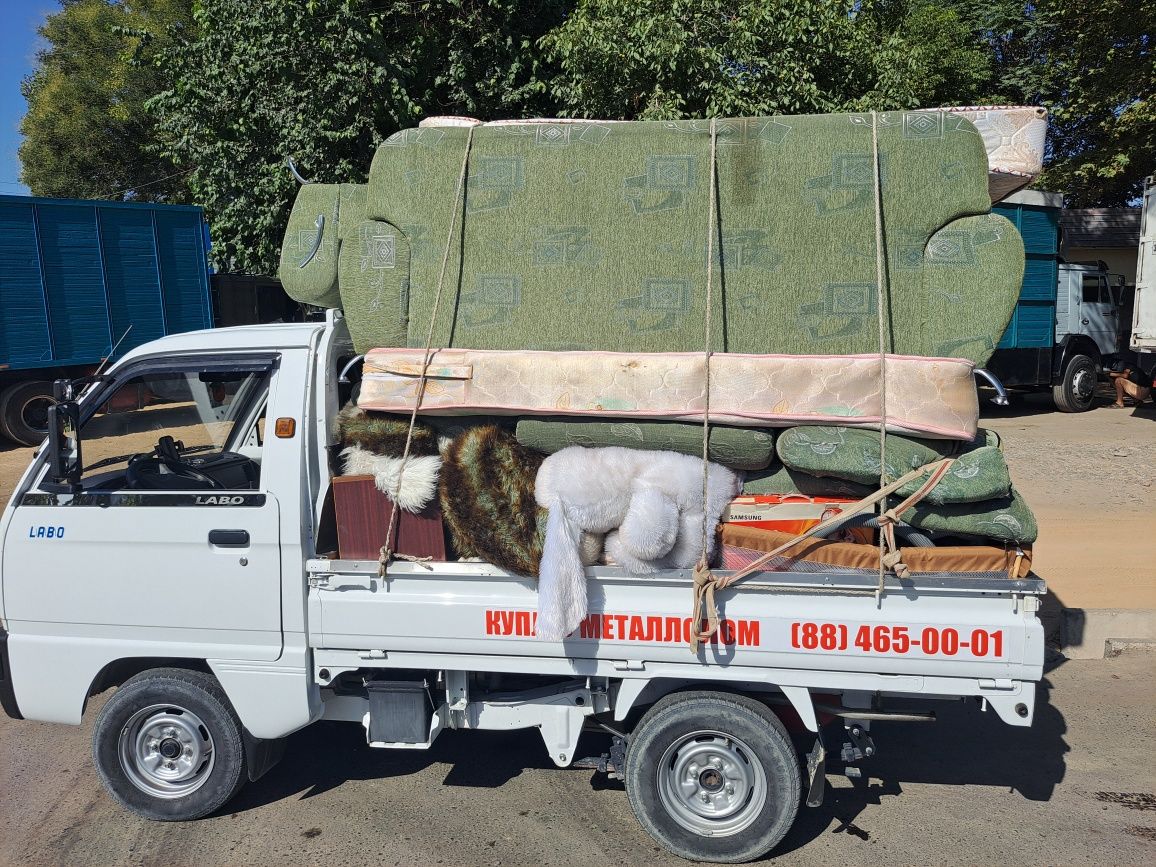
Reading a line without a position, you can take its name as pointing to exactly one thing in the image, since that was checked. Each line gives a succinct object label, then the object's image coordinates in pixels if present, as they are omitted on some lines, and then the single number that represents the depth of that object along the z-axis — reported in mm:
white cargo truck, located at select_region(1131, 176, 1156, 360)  12453
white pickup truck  3301
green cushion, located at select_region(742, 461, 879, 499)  3586
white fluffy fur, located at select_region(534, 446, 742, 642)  3291
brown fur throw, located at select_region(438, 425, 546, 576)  3424
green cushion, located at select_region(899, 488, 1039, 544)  3363
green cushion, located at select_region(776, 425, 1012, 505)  3361
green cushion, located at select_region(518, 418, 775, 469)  3543
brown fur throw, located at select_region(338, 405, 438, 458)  3664
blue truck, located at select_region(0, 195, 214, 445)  12195
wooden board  3592
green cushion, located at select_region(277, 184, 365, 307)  4039
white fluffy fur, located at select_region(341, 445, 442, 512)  3553
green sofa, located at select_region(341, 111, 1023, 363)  3545
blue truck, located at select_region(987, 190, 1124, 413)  13328
